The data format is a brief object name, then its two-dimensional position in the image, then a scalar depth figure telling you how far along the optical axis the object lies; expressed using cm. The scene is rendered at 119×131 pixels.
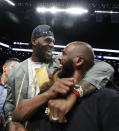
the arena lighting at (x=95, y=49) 927
